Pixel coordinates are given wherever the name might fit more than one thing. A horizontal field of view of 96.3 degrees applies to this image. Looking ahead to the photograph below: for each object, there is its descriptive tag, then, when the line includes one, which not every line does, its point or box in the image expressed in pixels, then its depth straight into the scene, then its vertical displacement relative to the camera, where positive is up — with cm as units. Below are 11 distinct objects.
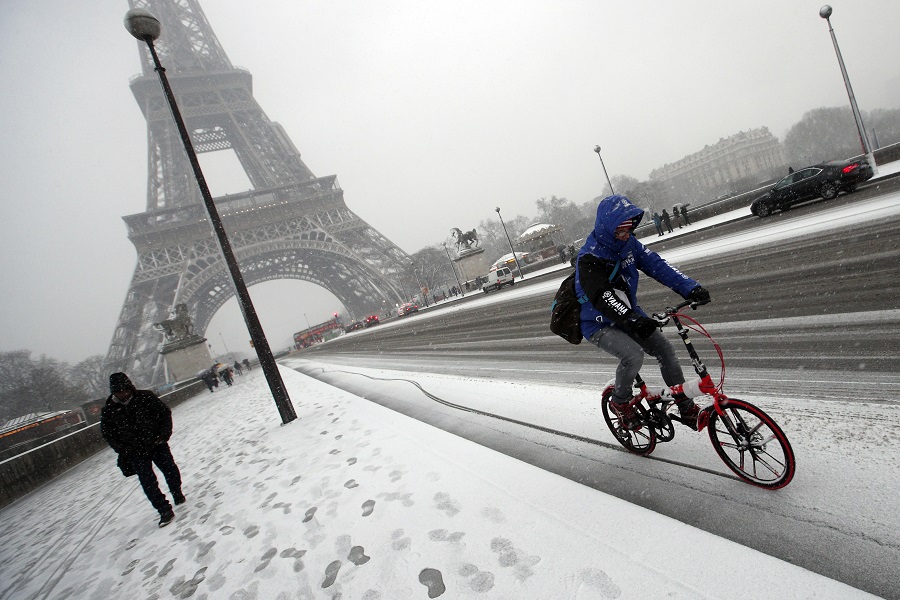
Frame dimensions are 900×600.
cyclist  271 -49
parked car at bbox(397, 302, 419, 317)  4319 -84
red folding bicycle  235 -147
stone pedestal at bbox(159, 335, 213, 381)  2723 +145
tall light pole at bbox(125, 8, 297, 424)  641 +194
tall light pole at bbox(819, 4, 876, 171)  1499 +126
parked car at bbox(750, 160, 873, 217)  1271 -87
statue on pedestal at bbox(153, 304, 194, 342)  2730 +368
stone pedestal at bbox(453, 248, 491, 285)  3622 +129
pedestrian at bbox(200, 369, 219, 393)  2228 -45
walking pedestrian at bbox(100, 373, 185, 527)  458 -40
